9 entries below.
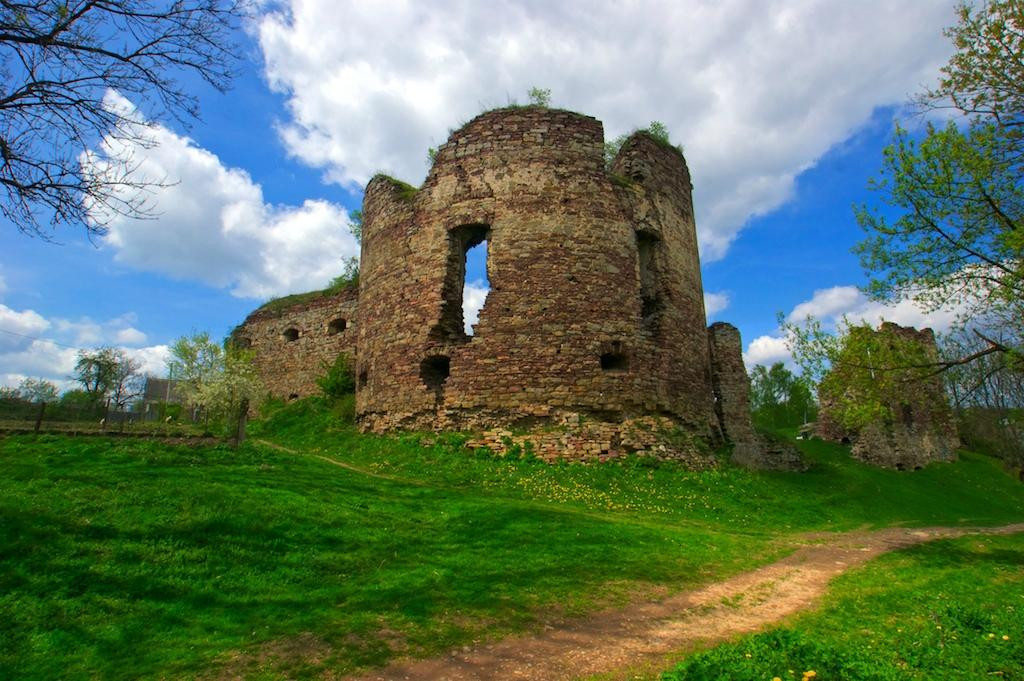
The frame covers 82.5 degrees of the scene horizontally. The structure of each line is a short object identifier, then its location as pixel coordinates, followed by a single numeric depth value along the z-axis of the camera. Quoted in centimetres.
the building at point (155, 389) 5510
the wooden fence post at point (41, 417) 1195
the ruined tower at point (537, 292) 1447
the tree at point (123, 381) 5038
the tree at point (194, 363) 2119
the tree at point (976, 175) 970
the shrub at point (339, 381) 1967
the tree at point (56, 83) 665
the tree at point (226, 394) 1833
